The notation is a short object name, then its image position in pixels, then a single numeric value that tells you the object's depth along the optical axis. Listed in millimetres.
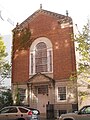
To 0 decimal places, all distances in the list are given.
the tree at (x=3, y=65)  15138
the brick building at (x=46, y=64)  14337
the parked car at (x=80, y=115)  7615
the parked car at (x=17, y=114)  9098
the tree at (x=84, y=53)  11519
